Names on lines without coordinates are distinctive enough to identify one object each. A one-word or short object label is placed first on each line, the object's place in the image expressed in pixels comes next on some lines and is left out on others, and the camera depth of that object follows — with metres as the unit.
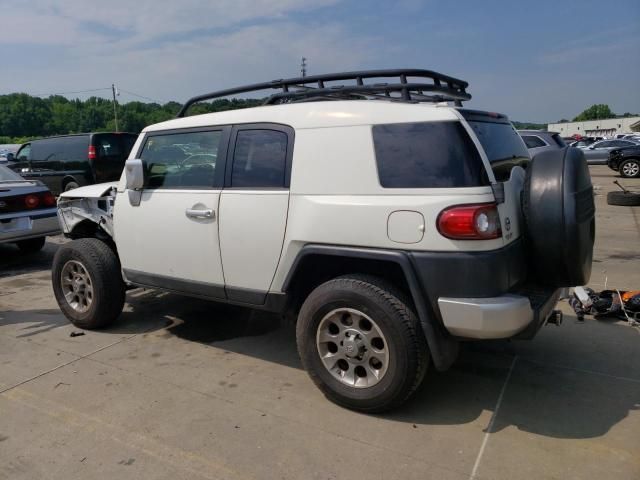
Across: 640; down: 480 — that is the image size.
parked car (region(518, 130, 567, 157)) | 10.30
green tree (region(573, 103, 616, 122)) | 153.75
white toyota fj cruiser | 2.65
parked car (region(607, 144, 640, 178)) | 19.06
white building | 98.94
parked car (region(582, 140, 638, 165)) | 24.69
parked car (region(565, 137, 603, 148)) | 31.36
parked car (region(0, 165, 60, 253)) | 6.71
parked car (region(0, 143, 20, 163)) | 39.19
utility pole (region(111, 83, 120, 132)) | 59.43
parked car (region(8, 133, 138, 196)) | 11.31
